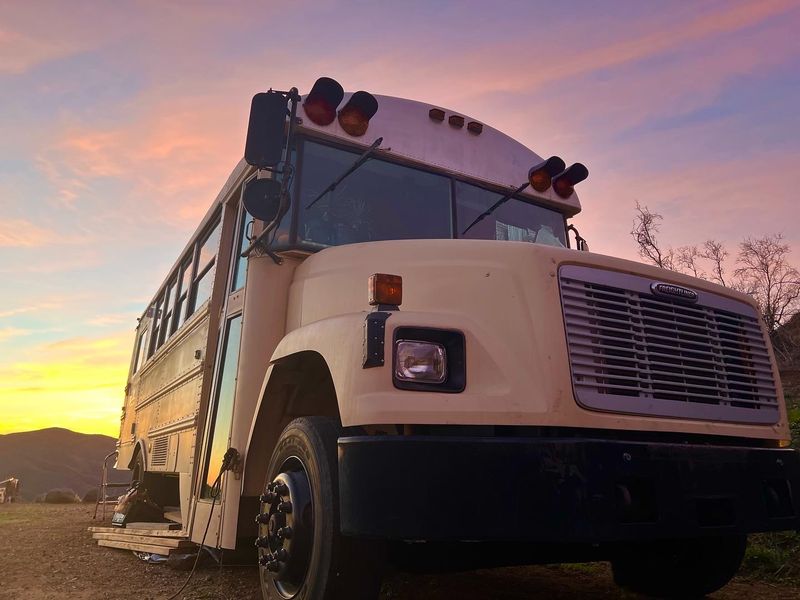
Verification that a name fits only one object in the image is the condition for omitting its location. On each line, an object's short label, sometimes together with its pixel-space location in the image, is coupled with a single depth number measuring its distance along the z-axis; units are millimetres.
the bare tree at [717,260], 18198
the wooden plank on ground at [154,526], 4806
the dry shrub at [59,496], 14938
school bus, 1962
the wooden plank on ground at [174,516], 4840
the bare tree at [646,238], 17062
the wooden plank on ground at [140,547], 4338
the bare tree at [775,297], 17875
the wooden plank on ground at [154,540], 4137
